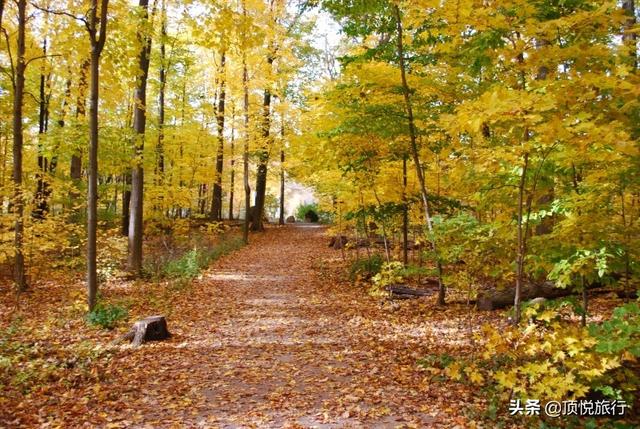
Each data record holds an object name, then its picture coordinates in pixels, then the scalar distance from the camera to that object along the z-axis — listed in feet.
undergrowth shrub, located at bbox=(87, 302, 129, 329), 24.95
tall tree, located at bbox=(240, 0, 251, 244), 60.12
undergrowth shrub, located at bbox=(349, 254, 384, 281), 38.78
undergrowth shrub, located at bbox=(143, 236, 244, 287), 38.86
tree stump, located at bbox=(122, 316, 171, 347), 22.35
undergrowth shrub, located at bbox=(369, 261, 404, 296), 29.27
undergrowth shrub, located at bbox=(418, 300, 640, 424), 11.02
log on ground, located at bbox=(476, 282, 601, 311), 26.16
